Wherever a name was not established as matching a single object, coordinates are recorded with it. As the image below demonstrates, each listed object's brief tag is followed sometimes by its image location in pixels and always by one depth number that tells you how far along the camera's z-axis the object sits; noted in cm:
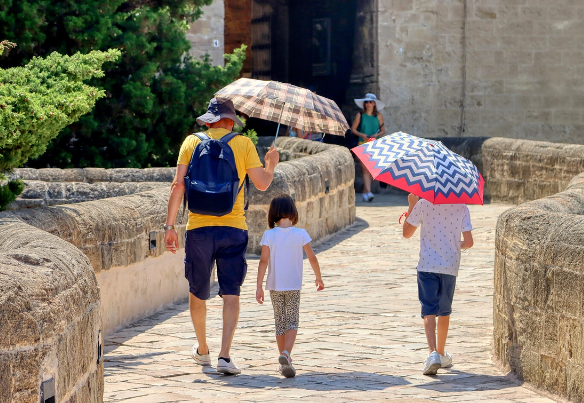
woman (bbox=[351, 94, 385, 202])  3027
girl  1086
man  1060
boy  1100
